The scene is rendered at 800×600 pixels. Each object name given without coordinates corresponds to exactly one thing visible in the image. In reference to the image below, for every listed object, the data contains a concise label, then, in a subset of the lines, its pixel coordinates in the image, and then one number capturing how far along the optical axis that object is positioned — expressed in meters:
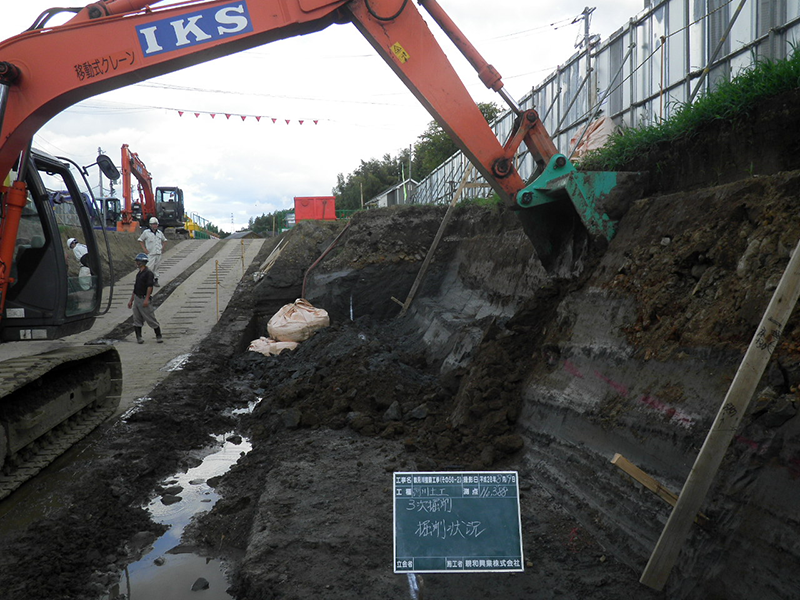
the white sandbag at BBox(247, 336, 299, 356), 10.54
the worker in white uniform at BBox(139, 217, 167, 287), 14.22
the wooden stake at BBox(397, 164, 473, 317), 11.31
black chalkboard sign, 2.22
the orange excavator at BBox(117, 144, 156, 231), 24.94
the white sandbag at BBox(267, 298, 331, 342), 11.05
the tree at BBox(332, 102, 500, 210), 41.03
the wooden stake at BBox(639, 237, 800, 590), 2.23
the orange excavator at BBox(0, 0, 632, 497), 4.95
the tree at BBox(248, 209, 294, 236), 78.12
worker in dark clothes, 10.59
